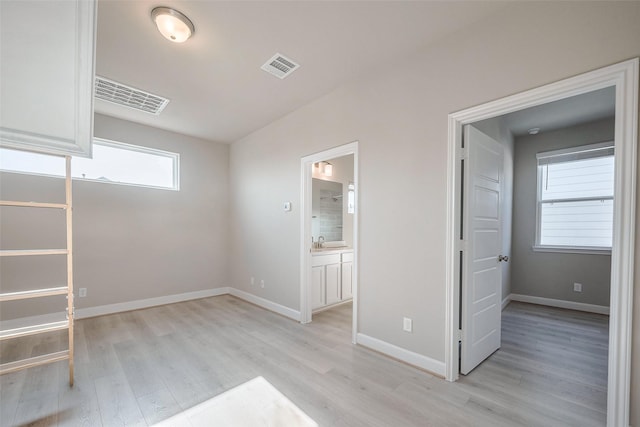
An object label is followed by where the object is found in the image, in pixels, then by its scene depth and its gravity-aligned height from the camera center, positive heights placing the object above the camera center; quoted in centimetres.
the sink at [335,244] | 464 -65
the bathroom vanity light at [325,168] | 457 +75
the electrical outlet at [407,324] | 245 -110
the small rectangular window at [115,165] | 329 +62
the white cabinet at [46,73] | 160 +90
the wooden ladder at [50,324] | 184 -86
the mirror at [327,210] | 459 -1
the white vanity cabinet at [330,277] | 387 -109
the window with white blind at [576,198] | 394 +22
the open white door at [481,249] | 228 -38
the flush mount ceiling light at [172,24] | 196 +146
